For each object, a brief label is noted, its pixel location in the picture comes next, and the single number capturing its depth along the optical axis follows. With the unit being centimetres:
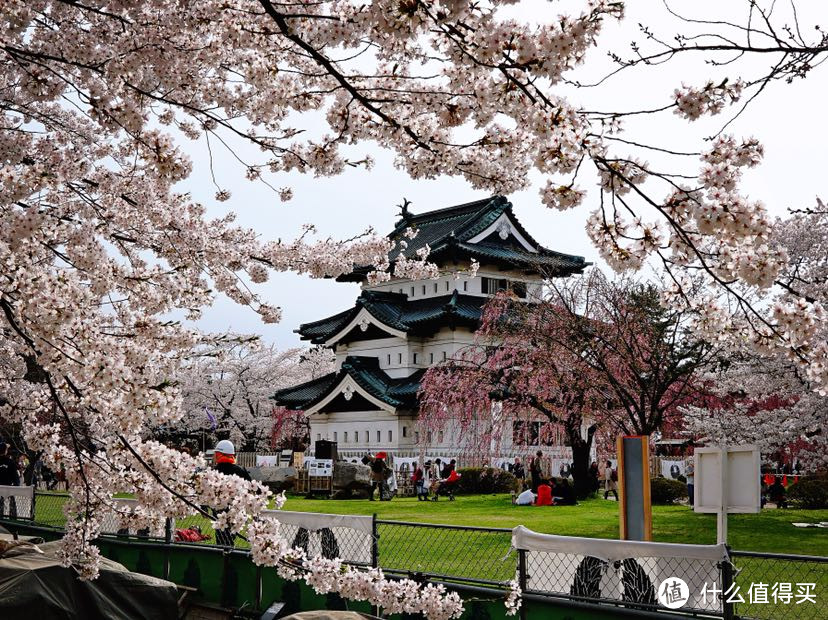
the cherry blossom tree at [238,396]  5453
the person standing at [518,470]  3323
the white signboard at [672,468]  3466
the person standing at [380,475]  2859
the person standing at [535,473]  2600
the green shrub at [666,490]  2556
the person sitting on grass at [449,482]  2805
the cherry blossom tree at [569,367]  2097
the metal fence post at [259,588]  912
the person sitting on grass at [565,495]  2502
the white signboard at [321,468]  3241
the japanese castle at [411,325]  3803
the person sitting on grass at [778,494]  2497
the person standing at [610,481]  2848
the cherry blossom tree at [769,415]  1900
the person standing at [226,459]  1136
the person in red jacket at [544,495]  2473
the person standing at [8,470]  1881
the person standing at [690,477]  2436
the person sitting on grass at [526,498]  2502
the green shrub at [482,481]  3177
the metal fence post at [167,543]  1051
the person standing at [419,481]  2864
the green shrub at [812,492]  2336
